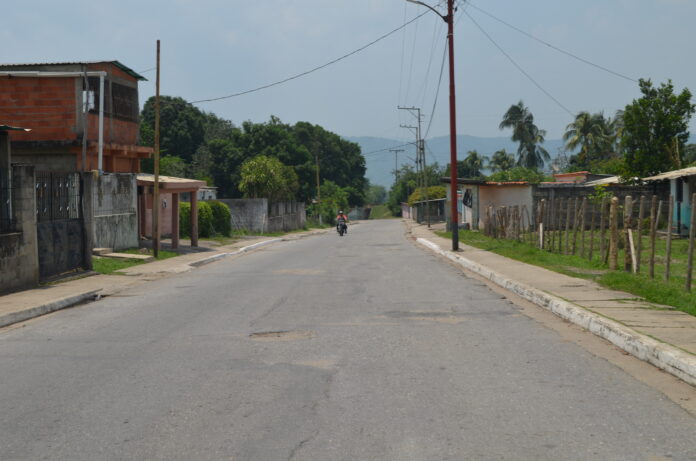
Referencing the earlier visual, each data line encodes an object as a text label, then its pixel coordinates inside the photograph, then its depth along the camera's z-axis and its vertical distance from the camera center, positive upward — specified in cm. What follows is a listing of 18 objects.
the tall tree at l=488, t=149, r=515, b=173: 9853 +557
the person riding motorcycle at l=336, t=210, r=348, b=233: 4738 -149
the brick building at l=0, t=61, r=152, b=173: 2409 +279
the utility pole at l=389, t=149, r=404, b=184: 14292 +539
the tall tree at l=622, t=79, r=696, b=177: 3150 +334
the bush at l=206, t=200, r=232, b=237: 4009 -130
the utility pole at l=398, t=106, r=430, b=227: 7156 +600
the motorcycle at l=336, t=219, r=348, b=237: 4681 -199
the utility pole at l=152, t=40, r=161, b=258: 2367 -37
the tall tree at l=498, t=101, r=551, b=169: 8919 +842
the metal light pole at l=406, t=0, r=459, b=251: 2748 +384
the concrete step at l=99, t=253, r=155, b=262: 2210 -197
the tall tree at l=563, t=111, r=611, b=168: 7444 +666
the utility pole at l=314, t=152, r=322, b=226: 8444 -39
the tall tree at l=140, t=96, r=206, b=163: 8206 +790
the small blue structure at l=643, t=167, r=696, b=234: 2875 +23
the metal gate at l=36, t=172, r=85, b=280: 1608 -71
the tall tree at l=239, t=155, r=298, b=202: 5894 +136
